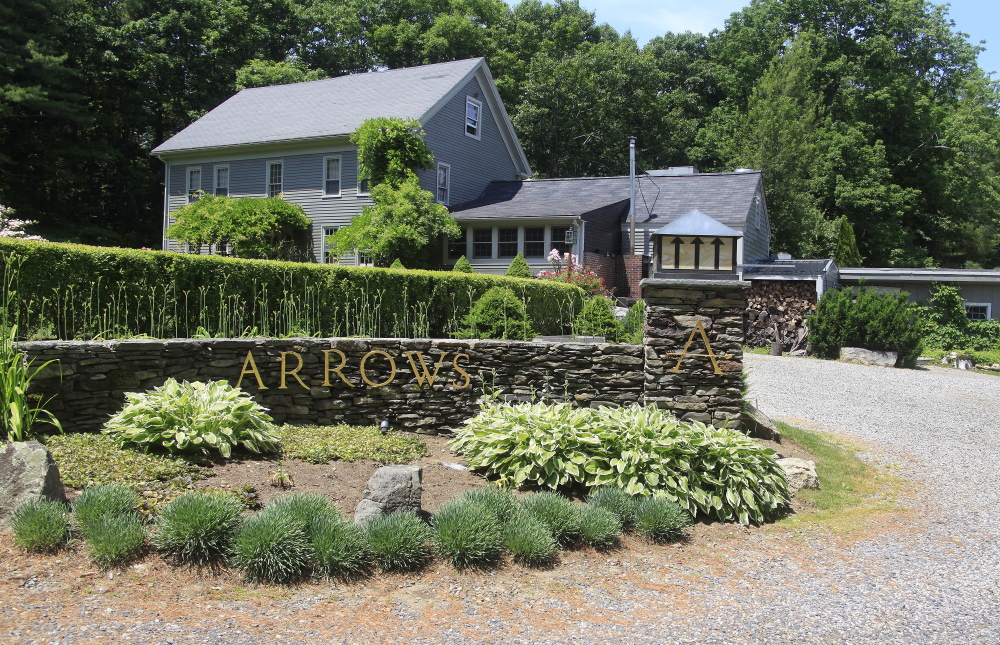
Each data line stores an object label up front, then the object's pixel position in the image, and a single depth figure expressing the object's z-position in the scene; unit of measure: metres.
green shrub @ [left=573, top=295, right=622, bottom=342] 9.89
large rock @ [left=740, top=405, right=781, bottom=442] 7.87
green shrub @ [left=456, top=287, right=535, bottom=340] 9.02
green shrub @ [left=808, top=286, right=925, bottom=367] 16.73
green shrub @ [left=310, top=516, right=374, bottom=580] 4.18
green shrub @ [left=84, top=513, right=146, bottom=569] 3.99
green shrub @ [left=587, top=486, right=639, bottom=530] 5.31
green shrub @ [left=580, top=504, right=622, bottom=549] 4.93
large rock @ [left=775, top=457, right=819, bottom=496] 6.64
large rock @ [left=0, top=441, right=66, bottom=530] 4.33
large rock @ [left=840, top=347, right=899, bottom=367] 16.81
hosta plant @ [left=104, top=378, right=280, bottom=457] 5.45
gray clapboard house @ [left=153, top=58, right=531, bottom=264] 23.02
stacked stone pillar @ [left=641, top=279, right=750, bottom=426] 7.09
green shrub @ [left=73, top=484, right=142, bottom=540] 4.22
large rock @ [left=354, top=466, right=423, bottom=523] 4.68
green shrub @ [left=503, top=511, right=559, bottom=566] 4.56
